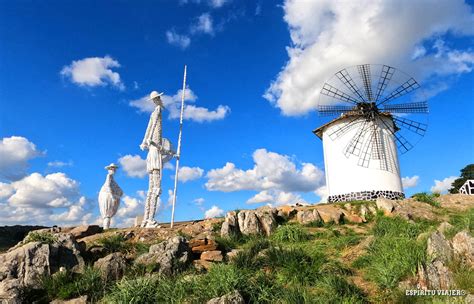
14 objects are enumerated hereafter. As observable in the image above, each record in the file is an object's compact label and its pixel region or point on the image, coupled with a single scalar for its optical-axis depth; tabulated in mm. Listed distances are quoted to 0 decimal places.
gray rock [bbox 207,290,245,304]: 8258
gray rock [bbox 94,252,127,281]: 10625
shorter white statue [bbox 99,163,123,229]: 20231
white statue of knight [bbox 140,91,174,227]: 18859
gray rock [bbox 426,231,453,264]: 9530
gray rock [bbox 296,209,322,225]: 18422
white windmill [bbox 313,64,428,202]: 28578
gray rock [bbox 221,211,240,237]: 15709
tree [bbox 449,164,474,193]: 49406
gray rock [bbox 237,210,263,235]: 16312
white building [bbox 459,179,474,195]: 33969
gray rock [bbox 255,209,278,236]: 16859
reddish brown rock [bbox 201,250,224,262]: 12100
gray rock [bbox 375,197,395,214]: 19500
